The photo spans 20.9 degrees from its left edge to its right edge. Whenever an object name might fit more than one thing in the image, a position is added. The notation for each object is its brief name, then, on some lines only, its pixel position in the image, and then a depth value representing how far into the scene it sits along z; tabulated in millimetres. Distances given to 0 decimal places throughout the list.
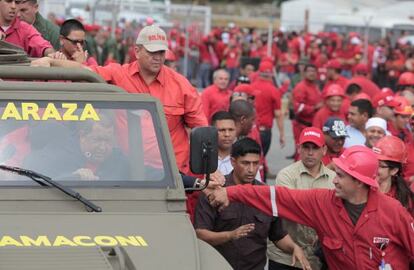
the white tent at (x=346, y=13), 39969
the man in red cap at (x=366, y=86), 19203
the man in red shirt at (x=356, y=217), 7176
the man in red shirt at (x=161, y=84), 8664
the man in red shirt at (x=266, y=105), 17391
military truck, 5926
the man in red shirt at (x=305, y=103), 17859
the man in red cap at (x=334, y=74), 19969
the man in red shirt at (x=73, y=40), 9758
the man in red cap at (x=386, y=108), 13742
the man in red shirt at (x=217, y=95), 15969
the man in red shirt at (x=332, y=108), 14961
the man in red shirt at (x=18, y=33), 9078
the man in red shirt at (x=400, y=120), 13180
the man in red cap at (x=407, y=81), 18062
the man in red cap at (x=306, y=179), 8438
